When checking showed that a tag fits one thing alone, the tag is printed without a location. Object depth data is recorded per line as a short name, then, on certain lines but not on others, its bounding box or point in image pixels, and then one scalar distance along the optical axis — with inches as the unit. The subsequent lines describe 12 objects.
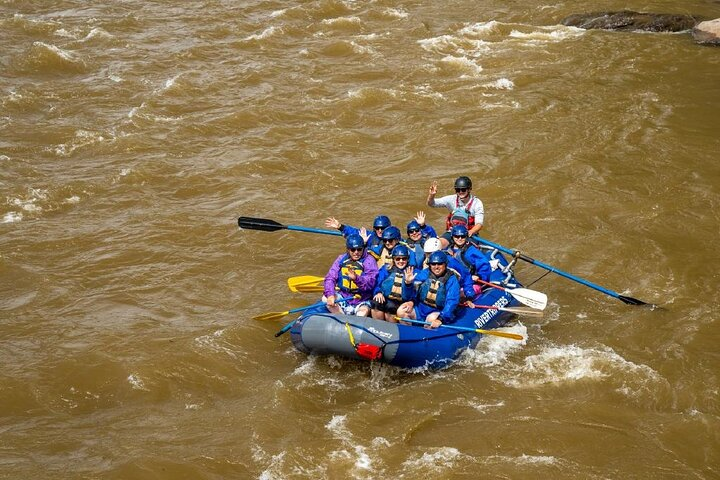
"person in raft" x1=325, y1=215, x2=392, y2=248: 712.4
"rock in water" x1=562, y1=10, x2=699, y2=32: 1480.1
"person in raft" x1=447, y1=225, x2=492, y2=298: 701.9
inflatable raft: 597.9
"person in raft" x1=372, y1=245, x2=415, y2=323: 649.0
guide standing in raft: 759.7
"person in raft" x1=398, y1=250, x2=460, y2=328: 637.9
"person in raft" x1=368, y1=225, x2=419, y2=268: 683.4
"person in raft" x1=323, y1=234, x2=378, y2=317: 661.3
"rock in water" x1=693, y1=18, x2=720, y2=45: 1396.4
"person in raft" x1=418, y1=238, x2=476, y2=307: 671.8
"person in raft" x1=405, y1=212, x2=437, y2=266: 714.2
